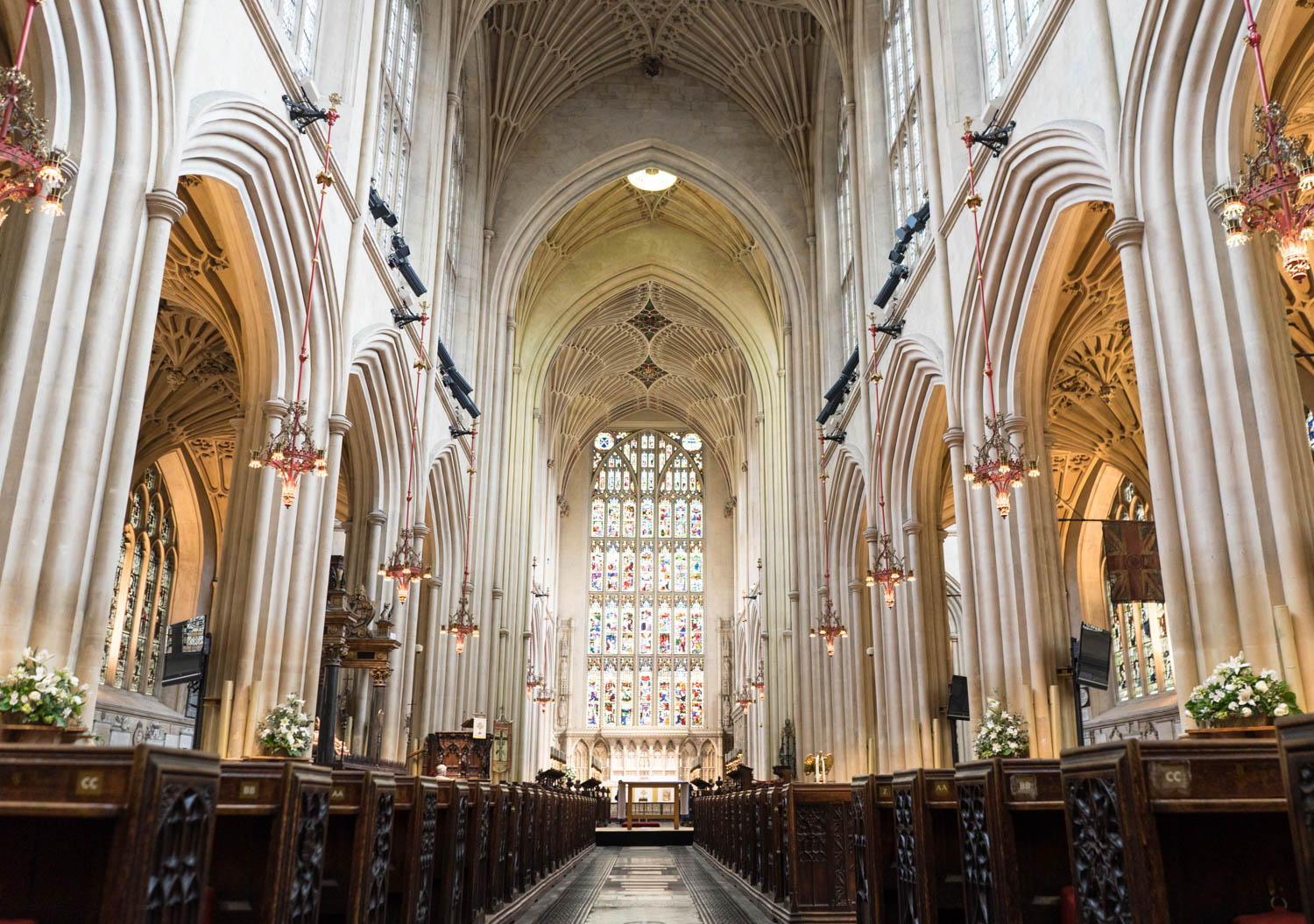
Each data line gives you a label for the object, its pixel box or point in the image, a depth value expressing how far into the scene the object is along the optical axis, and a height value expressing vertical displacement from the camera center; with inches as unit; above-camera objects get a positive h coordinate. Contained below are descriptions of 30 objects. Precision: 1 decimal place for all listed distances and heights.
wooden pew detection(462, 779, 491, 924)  302.5 -16.5
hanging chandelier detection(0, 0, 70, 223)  199.2 +119.0
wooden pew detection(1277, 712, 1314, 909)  102.4 +1.9
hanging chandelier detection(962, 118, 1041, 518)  388.2 +118.4
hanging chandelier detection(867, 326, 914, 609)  591.2 +123.4
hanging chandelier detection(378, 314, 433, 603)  567.8 +118.8
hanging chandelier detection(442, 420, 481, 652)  721.6 +113.5
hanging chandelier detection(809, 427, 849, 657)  744.3 +118.2
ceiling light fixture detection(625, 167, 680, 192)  1181.1 +658.6
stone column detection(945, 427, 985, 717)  495.5 +104.0
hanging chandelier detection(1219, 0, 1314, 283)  218.7 +123.5
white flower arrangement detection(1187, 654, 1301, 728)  257.1 +25.2
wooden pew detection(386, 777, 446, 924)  240.7 -12.4
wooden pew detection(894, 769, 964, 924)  225.0 -9.3
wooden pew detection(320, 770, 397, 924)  204.4 -7.8
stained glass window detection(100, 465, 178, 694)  811.4 +156.2
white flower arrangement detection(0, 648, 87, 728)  243.0 +21.7
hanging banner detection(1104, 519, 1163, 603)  494.0 +108.5
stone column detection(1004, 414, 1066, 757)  441.1 +83.9
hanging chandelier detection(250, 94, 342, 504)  388.2 +119.7
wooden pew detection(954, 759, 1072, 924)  184.9 -6.4
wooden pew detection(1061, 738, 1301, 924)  137.9 -3.4
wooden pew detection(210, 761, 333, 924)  175.8 -7.8
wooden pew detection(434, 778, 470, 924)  274.4 -14.4
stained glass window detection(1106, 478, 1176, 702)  799.1 +121.0
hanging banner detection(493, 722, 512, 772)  948.0 +45.5
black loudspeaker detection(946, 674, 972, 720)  549.6 +51.5
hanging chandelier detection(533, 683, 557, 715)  1390.3 +129.9
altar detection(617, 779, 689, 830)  1424.7 -1.2
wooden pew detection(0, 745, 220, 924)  128.2 -4.9
